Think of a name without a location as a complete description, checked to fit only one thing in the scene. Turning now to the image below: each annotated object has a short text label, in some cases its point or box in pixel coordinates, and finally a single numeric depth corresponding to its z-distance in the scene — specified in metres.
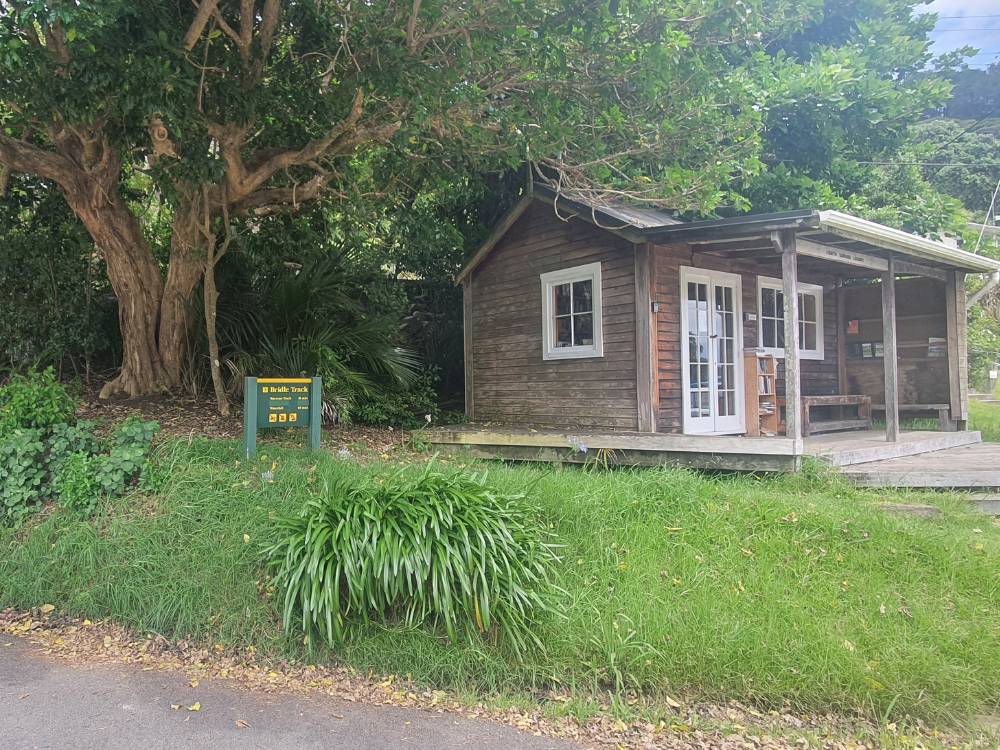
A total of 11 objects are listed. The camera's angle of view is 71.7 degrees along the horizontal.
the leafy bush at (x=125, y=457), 5.43
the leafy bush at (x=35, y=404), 6.01
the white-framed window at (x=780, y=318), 9.55
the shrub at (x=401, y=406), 9.12
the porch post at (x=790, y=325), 6.66
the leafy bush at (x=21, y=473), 5.50
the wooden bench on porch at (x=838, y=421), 8.88
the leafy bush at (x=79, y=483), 5.32
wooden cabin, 7.63
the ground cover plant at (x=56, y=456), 5.43
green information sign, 5.93
